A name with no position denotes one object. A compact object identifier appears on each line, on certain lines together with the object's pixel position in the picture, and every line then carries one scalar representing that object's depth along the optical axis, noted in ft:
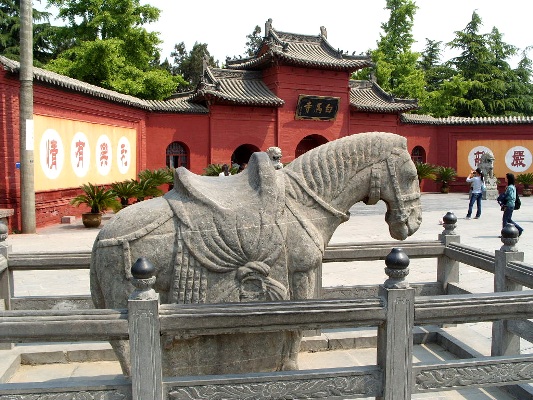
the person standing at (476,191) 43.91
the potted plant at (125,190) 42.59
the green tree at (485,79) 97.35
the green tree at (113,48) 71.56
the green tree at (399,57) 91.30
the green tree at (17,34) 83.41
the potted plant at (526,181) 73.67
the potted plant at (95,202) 38.47
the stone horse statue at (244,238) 8.86
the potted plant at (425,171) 70.13
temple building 39.93
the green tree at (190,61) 137.08
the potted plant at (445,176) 75.31
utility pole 34.24
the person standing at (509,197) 33.00
